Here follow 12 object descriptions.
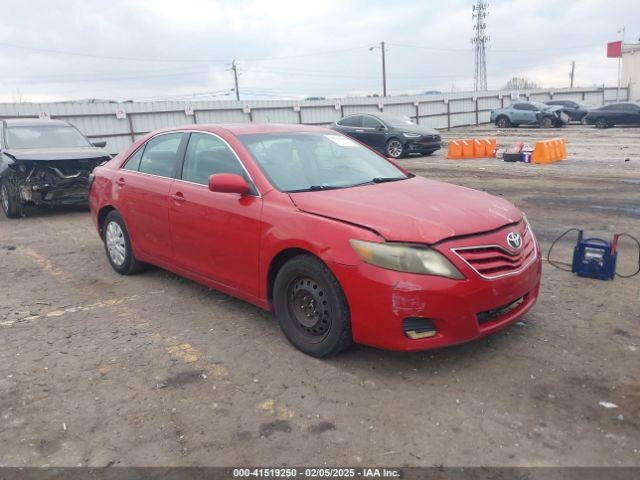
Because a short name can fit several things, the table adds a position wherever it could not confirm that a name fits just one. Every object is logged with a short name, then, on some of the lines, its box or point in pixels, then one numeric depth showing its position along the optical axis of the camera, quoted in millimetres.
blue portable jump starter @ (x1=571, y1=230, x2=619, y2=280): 5031
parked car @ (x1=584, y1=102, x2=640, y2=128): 27141
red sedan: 3188
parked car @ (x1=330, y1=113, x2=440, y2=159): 17125
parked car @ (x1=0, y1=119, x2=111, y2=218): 8945
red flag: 41219
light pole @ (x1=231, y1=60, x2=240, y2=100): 67000
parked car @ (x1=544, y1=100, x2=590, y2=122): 31433
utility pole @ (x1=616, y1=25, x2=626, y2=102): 40744
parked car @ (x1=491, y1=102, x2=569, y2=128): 29141
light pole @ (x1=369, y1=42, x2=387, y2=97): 60253
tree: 94625
